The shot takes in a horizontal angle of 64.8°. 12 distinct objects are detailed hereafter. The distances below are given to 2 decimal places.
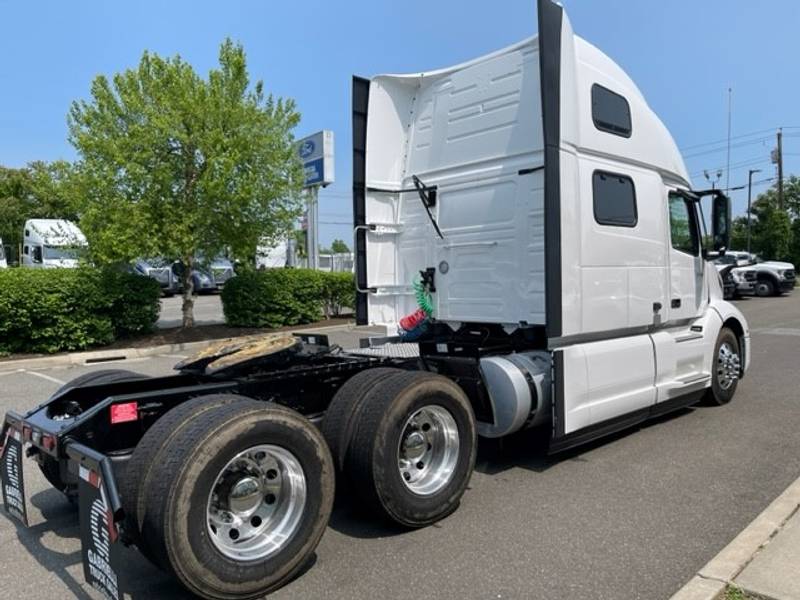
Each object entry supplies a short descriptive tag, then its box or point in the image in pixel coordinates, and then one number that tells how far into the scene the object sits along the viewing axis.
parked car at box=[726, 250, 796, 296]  25.03
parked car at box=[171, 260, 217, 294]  28.62
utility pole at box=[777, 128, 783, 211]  41.45
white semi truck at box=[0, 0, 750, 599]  3.10
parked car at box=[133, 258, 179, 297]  27.05
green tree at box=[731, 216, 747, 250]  43.31
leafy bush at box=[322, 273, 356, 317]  16.19
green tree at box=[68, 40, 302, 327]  12.45
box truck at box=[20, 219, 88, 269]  26.38
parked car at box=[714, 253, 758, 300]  24.80
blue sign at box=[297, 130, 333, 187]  18.39
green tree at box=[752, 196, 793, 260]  39.12
